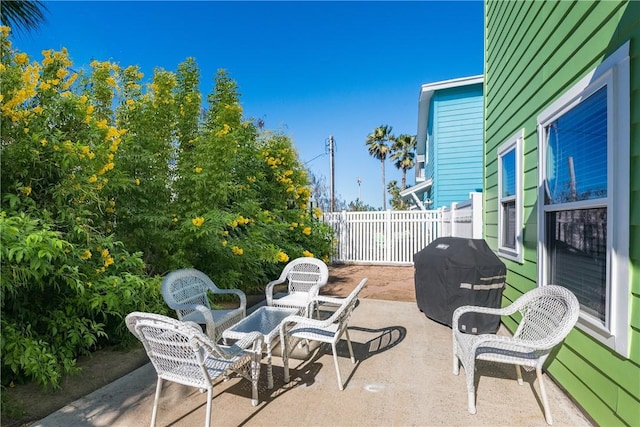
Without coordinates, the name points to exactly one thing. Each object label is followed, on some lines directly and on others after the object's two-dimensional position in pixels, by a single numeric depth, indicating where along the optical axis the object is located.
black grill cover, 3.27
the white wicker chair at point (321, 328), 2.29
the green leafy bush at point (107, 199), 2.27
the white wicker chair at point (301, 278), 3.44
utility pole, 12.71
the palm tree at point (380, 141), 23.81
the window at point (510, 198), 3.19
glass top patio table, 2.23
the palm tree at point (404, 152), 22.72
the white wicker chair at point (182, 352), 1.65
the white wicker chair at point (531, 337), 1.86
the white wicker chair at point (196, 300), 2.70
